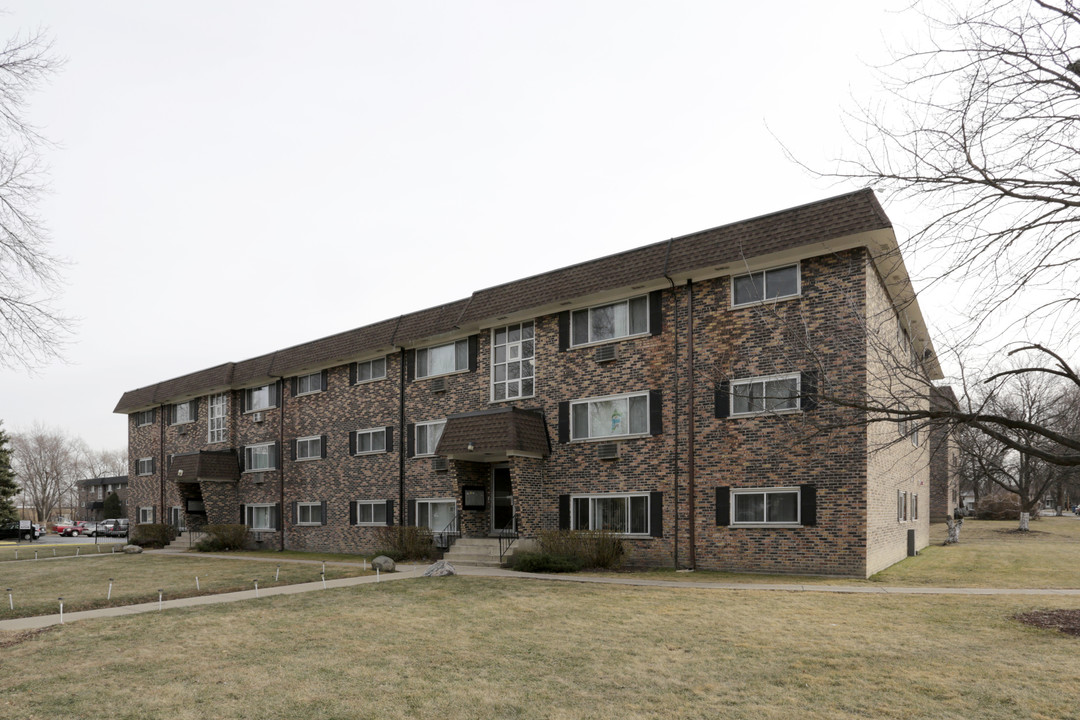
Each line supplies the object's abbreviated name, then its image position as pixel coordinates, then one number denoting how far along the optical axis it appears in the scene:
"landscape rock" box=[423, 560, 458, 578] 17.20
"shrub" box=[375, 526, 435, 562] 22.58
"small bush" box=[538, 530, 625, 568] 18.22
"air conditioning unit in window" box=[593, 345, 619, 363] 19.59
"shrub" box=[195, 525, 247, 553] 30.84
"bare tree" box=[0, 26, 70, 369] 11.83
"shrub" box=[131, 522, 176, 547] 35.03
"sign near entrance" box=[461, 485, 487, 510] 22.27
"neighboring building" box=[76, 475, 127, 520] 67.70
